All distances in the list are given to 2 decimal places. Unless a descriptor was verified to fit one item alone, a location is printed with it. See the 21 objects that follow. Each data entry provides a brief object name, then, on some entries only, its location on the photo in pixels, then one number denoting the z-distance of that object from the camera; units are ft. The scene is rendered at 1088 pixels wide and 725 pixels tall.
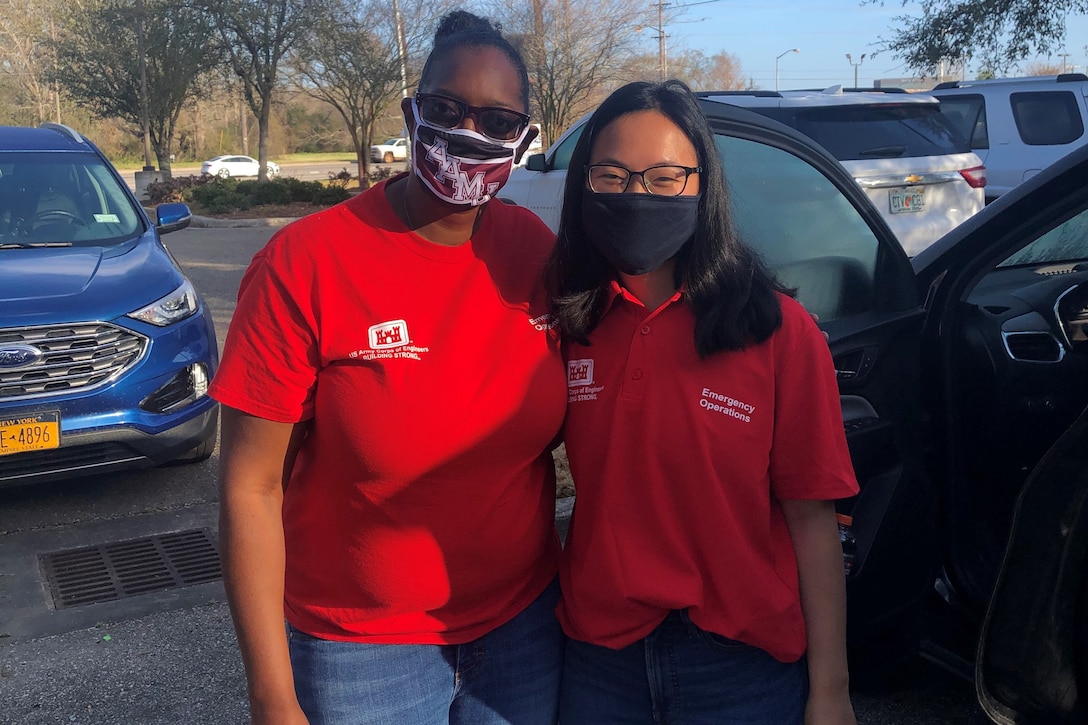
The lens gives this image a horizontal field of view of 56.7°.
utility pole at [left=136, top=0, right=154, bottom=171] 77.76
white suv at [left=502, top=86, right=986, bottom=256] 24.59
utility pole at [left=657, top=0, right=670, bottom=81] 79.67
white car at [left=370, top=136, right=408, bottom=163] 137.08
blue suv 15.05
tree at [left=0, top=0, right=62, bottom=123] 113.19
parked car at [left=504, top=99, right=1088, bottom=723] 8.94
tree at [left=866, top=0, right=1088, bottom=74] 50.37
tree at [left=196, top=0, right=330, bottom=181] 74.74
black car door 8.91
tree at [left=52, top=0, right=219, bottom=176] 79.36
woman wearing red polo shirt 5.76
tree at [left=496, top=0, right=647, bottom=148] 70.38
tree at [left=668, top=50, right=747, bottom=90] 104.63
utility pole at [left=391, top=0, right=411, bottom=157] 76.02
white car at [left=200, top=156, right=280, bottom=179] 132.36
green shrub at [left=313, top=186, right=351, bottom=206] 71.00
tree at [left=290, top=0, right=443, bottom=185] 76.79
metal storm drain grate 13.96
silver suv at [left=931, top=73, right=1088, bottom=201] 39.17
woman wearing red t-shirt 5.50
